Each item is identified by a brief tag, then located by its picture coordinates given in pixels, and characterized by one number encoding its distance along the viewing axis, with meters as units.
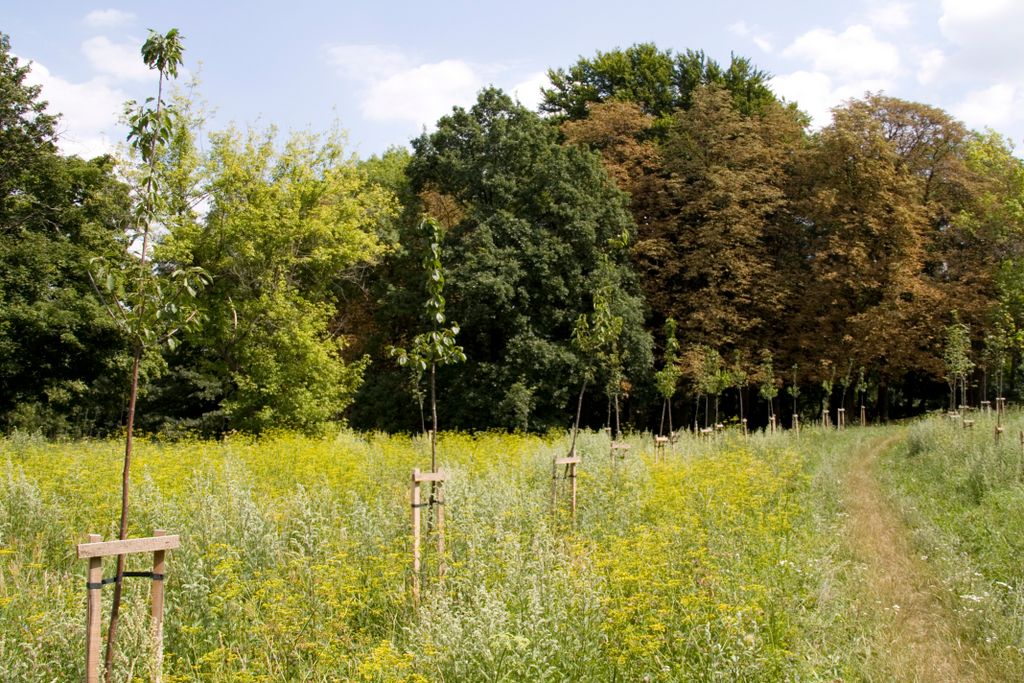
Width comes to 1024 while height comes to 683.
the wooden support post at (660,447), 16.65
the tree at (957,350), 24.94
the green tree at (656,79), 35.72
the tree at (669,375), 25.17
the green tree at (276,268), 25.47
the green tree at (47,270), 25.27
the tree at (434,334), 8.67
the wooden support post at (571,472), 10.30
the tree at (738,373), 28.52
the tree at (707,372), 27.22
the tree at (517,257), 26.69
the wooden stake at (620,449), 14.07
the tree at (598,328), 13.25
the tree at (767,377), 28.77
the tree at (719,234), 31.12
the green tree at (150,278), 5.16
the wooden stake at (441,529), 6.68
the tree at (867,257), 30.89
